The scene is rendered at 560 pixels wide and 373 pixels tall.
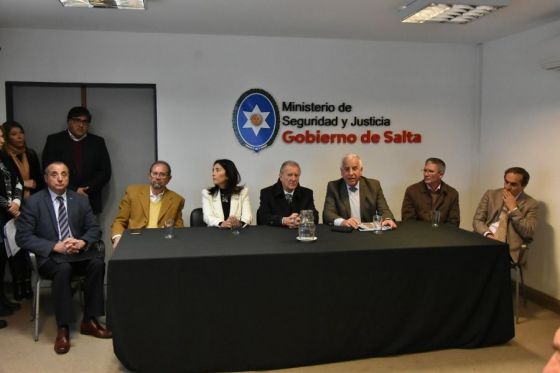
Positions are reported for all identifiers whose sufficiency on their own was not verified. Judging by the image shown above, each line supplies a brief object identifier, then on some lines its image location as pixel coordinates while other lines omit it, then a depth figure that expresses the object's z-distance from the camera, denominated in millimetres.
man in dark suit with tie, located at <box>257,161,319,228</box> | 4387
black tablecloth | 3049
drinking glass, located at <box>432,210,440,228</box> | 4078
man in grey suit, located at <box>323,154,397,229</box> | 4418
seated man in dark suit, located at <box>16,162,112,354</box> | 3734
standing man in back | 4945
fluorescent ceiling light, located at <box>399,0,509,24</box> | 3854
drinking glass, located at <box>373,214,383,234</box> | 3809
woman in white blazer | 4324
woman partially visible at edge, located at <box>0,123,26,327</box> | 4117
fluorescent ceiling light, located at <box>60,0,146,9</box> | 3901
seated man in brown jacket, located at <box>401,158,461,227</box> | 4680
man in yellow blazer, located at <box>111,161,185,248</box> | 4352
